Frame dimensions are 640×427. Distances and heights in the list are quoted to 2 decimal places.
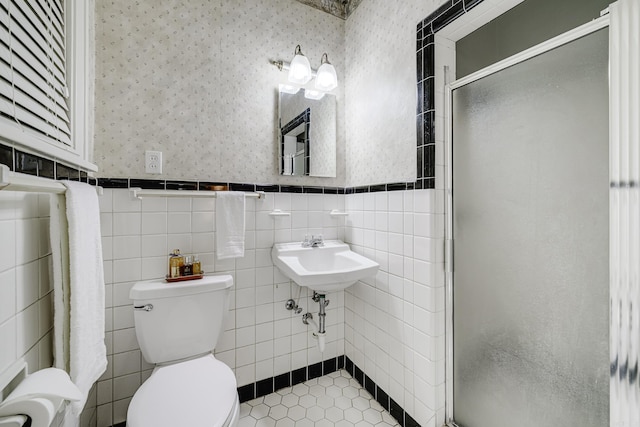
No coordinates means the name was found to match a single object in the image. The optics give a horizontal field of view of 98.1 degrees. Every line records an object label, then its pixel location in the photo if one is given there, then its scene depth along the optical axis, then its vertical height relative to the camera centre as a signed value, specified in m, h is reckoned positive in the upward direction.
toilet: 0.98 -0.69
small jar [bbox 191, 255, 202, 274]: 1.46 -0.30
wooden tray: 1.39 -0.33
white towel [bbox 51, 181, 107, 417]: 0.77 -0.22
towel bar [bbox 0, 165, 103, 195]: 0.49 +0.06
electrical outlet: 1.45 +0.27
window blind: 0.62 +0.39
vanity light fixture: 1.70 +0.86
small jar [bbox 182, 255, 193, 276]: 1.45 -0.29
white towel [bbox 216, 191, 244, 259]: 1.51 -0.07
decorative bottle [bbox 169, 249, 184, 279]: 1.42 -0.27
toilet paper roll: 0.53 -0.38
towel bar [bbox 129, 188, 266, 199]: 1.39 +0.10
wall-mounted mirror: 1.78 +0.51
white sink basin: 1.38 -0.31
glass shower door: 0.91 -0.13
